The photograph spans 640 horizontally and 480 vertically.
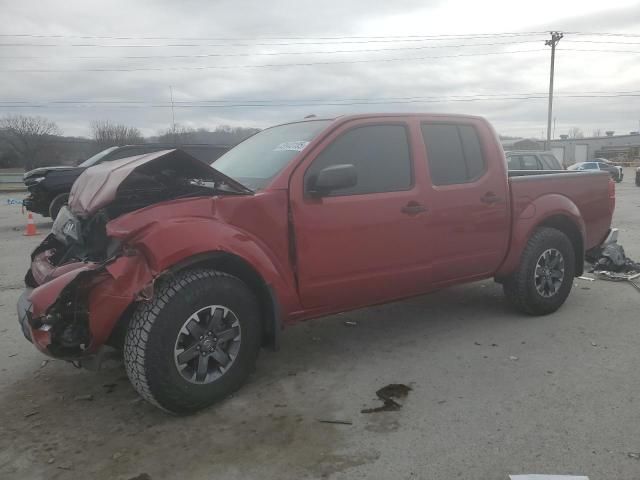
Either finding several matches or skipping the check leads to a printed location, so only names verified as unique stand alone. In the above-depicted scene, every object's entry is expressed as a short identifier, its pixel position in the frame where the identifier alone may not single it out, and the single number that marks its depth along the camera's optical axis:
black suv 11.62
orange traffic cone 11.24
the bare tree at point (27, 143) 50.53
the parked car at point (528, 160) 16.34
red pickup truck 3.04
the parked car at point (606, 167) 31.69
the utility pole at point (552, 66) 41.06
